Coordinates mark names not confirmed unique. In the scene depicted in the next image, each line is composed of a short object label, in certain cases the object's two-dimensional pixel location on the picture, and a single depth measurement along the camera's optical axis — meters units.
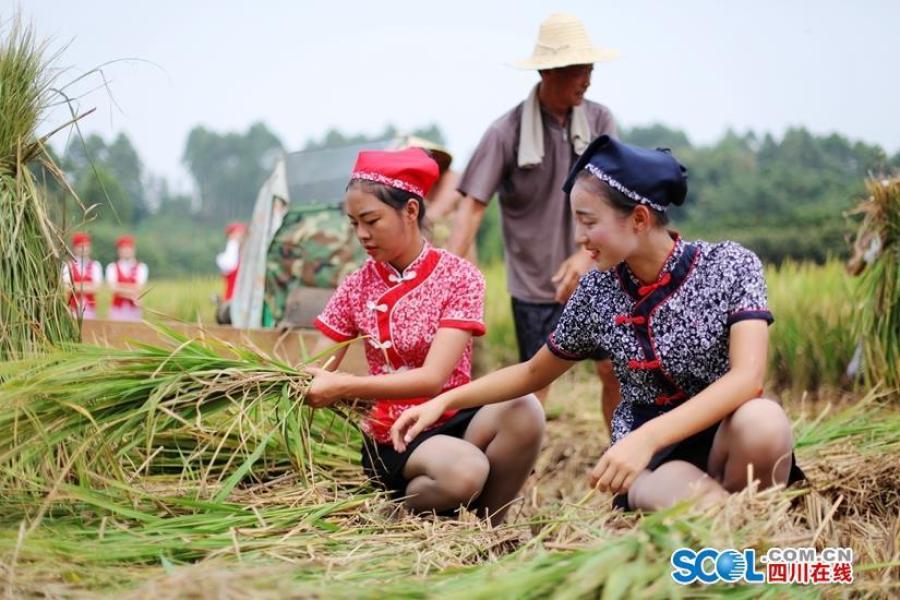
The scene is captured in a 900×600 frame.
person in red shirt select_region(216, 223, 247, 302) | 8.92
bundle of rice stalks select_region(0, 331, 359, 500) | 2.27
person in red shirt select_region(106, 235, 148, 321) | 9.63
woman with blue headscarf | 2.30
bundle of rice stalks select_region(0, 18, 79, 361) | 2.70
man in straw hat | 4.06
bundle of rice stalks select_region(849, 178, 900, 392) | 4.29
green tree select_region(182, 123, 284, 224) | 59.34
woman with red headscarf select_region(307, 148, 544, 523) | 2.69
